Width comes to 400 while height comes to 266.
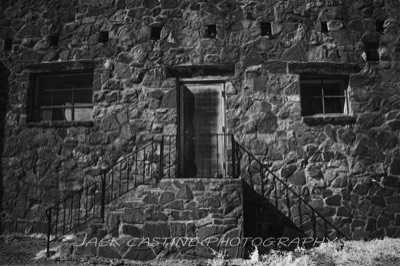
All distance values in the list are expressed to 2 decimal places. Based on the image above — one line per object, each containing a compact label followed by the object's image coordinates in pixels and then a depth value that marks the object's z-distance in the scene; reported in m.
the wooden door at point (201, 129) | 7.32
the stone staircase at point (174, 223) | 5.52
